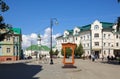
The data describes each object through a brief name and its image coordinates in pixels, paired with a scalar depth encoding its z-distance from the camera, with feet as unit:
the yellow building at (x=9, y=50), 96.84
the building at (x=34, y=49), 218.86
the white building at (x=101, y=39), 133.59
